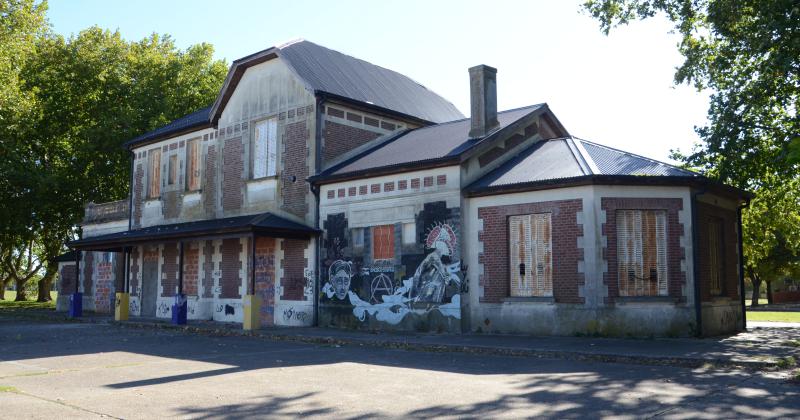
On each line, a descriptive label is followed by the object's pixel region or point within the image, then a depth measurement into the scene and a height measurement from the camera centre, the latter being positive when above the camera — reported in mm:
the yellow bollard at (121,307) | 23875 -1148
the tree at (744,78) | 15461 +4820
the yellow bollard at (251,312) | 19328 -1086
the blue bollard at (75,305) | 25688 -1158
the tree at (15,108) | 30172 +7418
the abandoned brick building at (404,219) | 15992 +1416
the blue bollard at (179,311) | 21453 -1161
